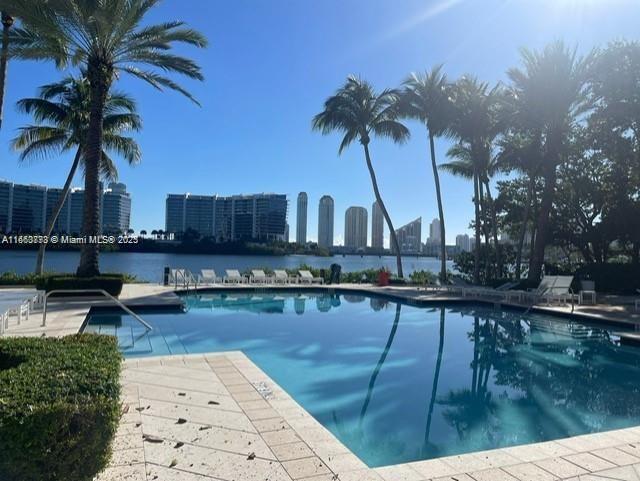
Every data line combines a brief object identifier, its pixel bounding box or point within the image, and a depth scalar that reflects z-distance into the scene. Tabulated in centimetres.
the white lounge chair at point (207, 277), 1939
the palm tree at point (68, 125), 1802
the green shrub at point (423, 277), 2212
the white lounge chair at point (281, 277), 2036
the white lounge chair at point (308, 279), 2064
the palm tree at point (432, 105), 2130
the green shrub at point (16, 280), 1670
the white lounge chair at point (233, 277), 1969
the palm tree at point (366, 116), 2328
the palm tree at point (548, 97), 1775
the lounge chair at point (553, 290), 1487
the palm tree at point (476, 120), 2056
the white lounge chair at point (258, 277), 2003
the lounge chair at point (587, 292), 1525
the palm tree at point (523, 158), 2009
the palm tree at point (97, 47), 1148
